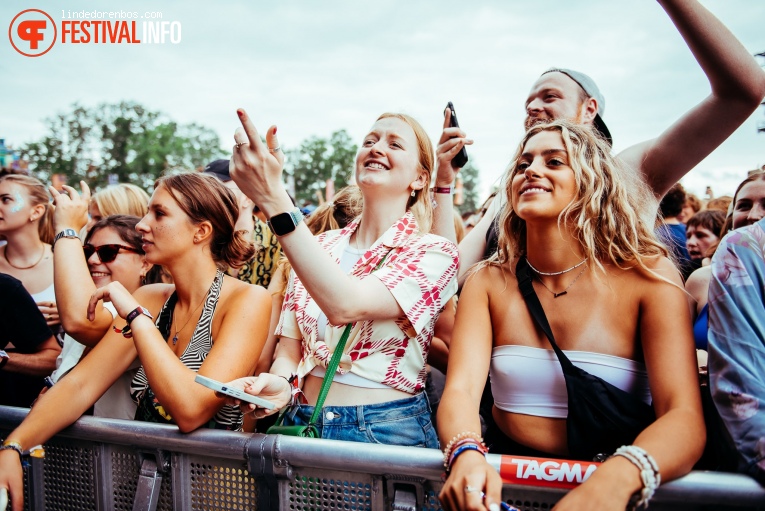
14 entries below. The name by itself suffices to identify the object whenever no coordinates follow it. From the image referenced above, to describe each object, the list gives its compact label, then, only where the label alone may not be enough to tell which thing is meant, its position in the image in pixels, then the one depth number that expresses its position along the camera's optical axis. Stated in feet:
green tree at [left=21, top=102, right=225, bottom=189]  189.16
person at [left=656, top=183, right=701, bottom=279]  13.34
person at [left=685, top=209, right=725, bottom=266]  13.42
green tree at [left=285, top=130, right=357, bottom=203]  236.84
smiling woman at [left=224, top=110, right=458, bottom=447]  6.06
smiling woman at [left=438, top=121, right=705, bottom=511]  4.80
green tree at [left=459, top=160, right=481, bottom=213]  246.47
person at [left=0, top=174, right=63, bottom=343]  12.72
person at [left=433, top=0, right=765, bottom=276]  6.31
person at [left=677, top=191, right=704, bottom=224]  19.29
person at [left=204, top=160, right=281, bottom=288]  12.25
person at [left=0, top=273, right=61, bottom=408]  9.30
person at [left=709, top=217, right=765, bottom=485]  4.75
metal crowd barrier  4.77
